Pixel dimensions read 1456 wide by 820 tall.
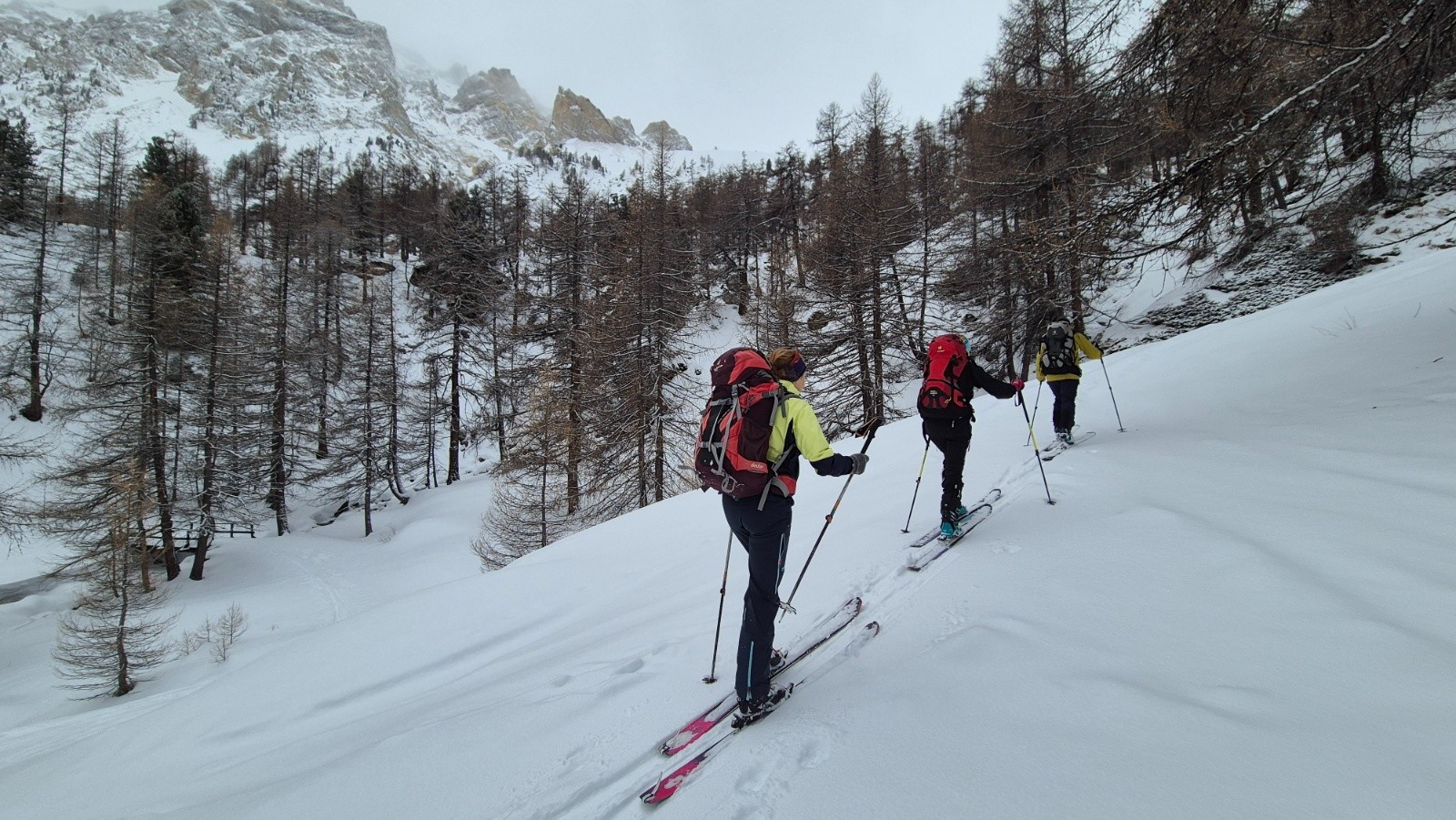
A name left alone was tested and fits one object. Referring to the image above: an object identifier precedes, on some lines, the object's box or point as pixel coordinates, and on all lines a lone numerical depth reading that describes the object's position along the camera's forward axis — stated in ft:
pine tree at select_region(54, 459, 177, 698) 38.91
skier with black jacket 17.31
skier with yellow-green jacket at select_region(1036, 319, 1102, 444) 25.91
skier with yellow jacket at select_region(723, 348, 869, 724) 10.36
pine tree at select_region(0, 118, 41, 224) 81.71
